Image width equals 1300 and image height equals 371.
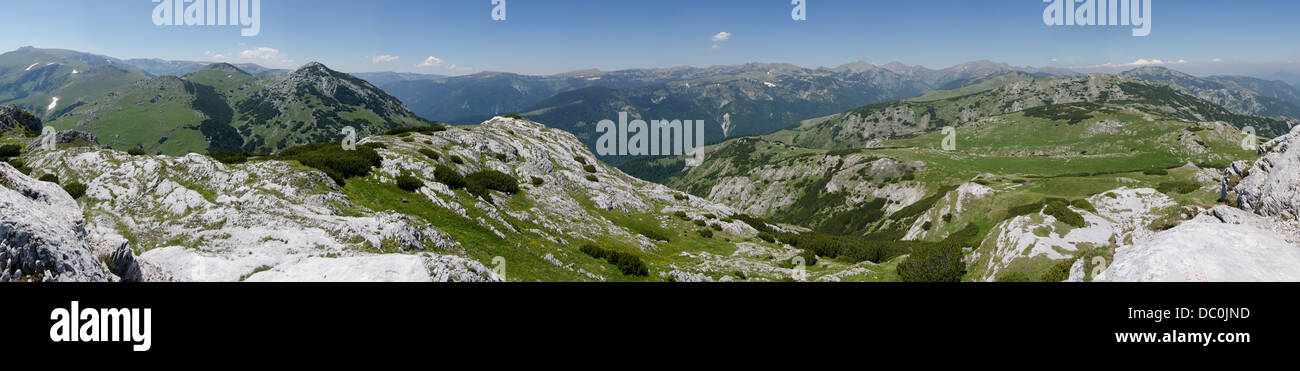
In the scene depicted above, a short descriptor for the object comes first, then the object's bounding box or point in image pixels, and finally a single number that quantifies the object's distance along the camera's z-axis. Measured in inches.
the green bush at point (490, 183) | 2005.7
